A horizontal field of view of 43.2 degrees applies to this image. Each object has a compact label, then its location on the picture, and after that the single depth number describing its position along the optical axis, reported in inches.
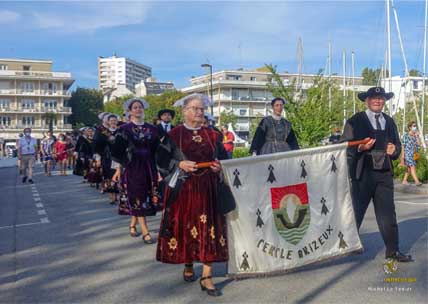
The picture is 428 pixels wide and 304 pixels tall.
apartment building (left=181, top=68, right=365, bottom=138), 3978.8
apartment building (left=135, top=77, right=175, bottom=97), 5319.9
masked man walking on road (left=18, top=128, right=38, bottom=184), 761.7
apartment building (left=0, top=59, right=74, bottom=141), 3784.5
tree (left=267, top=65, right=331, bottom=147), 676.1
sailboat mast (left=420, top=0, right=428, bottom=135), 1094.3
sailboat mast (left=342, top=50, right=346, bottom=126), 2112.8
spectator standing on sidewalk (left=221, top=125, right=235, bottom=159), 758.9
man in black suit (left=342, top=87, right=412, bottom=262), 244.4
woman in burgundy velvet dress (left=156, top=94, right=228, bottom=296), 209.2
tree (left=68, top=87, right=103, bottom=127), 3978.8
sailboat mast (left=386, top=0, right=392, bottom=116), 1028.9
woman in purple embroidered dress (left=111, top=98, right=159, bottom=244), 306.5
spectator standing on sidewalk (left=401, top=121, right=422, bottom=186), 572.2
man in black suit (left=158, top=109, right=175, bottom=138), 435.8
